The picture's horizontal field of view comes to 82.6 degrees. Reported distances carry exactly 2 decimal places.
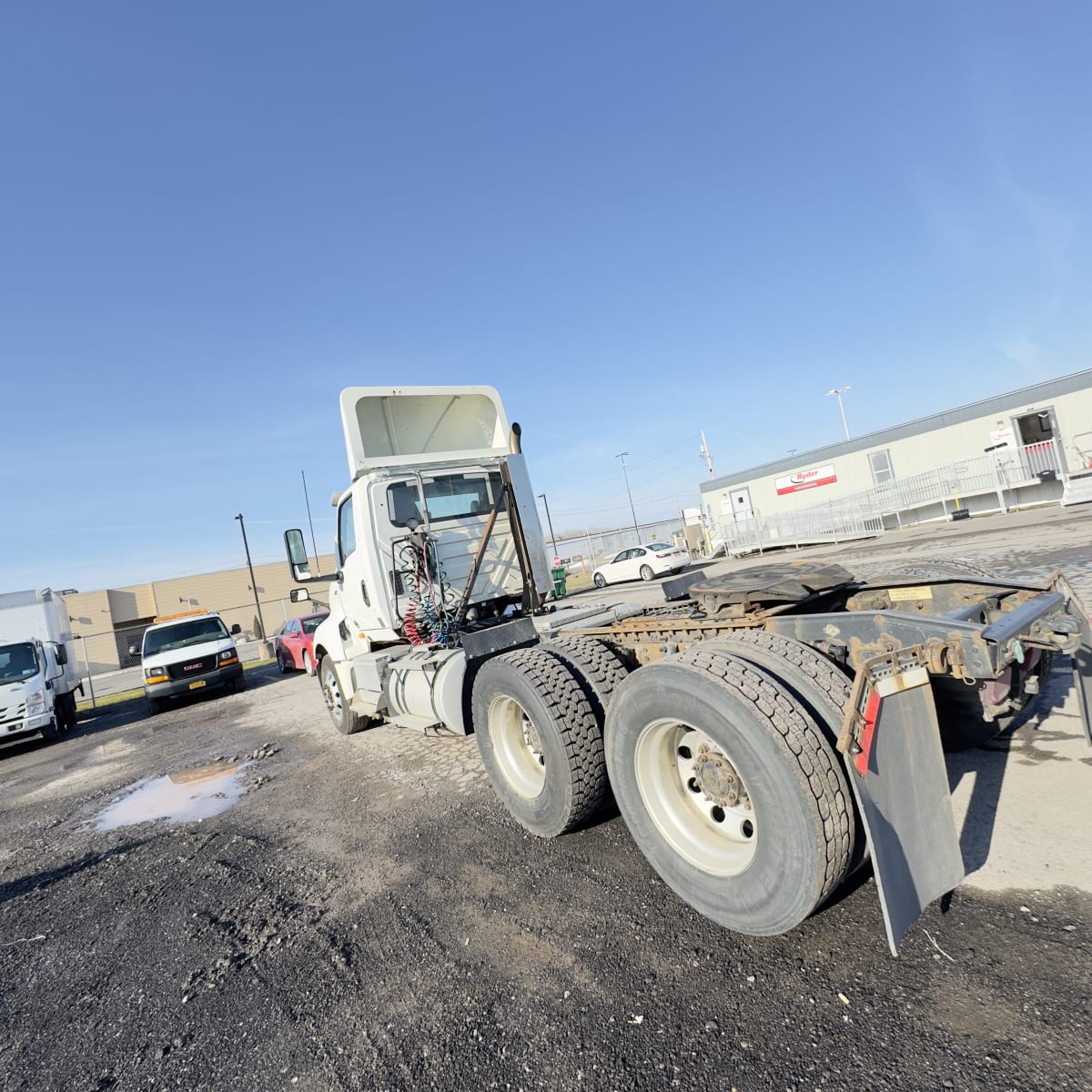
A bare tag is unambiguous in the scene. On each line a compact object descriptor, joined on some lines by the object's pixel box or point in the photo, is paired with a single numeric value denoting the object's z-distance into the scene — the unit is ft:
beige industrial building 143.64
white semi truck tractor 7.25
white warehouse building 68.80
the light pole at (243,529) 114.86
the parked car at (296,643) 49.47
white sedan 77.66
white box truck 33.88
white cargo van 41.52
